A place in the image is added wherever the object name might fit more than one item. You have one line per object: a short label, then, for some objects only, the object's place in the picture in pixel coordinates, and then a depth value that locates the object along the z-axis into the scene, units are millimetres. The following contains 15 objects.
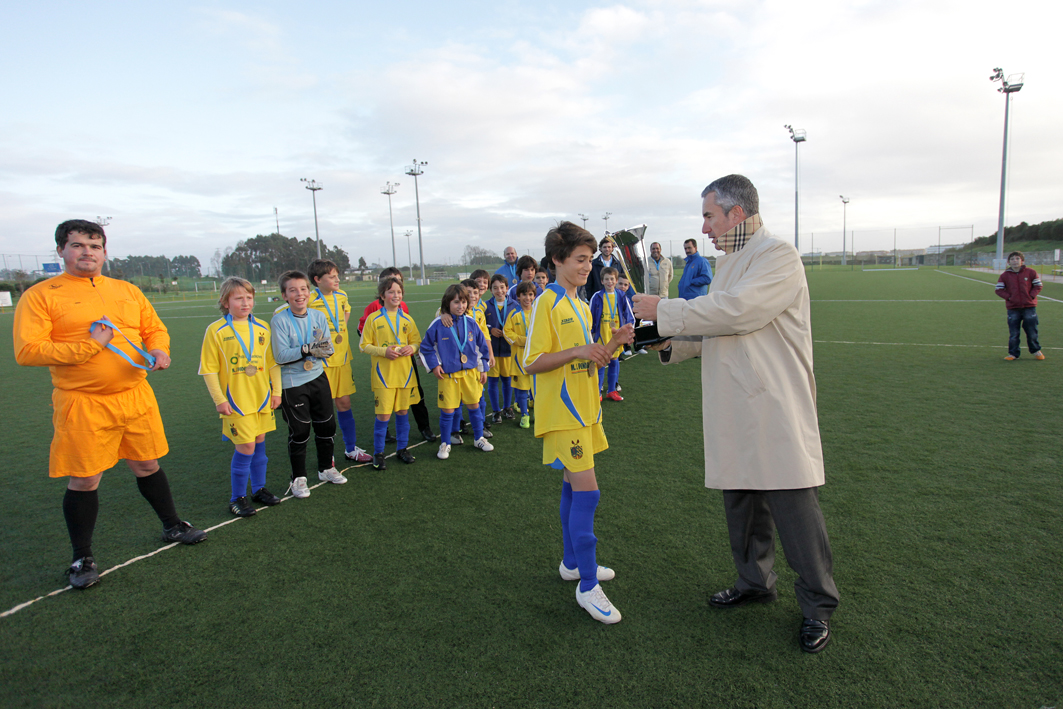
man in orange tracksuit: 3021
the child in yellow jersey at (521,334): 6191
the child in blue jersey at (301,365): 4273
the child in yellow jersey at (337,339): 5109
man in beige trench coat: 2375
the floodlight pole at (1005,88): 31333
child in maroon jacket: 8328
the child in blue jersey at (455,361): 5242
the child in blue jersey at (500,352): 6730
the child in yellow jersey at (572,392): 2660
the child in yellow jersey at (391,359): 5073
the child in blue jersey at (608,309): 6539
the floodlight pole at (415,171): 48094
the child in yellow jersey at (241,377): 4012
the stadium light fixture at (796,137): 41344
